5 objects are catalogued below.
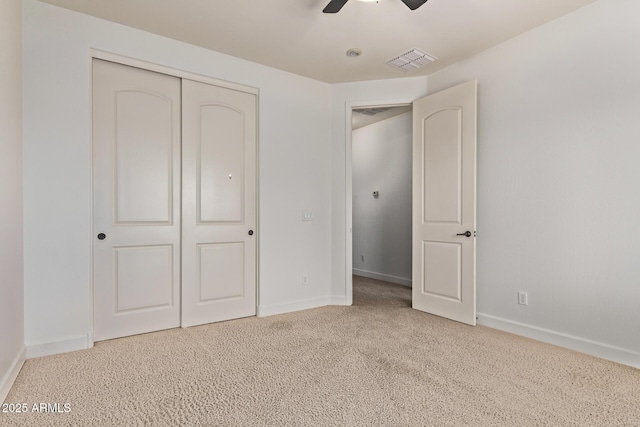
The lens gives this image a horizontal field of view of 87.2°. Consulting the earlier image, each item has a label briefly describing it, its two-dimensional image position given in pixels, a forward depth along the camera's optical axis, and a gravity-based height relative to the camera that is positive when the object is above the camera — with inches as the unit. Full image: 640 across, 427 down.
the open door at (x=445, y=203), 128.8 +4.2
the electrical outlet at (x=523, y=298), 115.8 -29.5
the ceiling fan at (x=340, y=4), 85.1 +54.1
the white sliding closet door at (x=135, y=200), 109.7 +4.6
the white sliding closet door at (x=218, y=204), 126.0 +3.8
